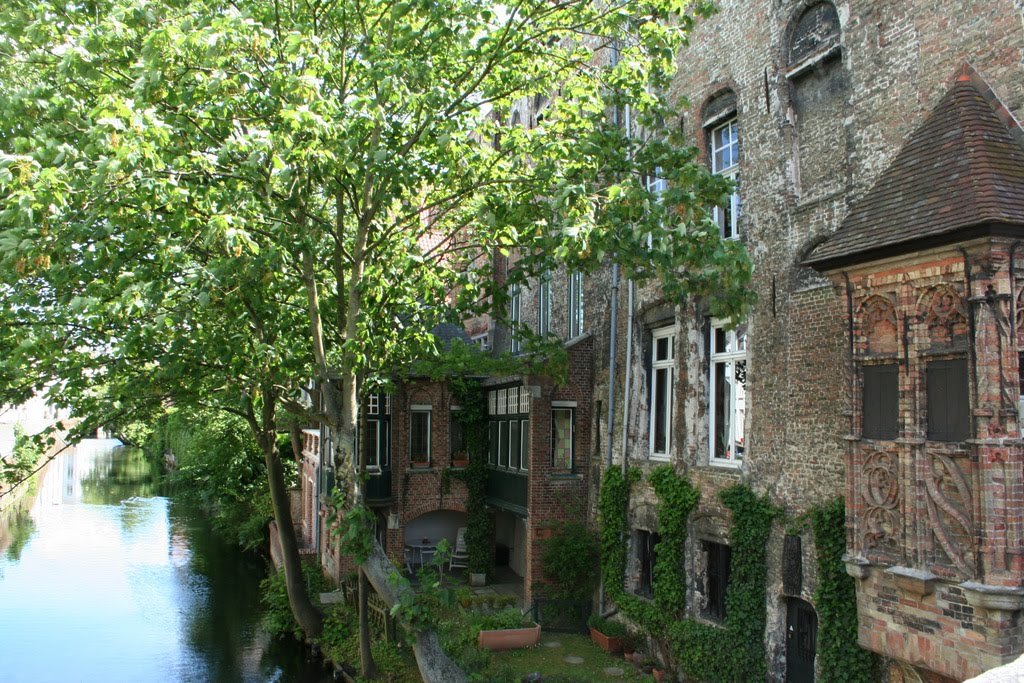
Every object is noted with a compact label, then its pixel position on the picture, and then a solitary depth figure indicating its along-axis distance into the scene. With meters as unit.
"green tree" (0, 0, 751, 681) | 8.78
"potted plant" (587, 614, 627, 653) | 14.70
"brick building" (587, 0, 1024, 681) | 7.68
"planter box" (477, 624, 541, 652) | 14.81
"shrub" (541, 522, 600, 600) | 16.05
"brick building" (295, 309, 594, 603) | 17.09
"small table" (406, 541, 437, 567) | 21.81
